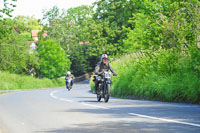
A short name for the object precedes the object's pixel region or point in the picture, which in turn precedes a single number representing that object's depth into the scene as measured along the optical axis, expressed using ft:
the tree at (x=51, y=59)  239.09
